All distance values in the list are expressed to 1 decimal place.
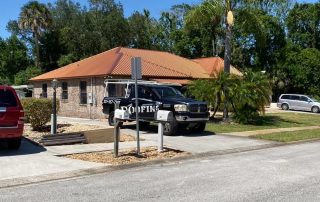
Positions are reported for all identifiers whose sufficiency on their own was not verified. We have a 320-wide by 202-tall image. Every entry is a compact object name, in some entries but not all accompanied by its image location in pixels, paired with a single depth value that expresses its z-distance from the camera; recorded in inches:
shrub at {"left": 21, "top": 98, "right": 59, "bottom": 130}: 762.2
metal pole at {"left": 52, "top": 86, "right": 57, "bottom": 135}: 687.0
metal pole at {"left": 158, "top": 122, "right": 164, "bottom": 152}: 547.8
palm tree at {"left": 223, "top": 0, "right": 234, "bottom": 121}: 971.9
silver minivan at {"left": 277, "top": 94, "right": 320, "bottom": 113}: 1691.4
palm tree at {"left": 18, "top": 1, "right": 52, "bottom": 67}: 2293.3
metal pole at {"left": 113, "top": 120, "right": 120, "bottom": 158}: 499.4
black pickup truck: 731.4
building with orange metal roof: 1132.5
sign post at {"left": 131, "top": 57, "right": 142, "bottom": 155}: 498.9
